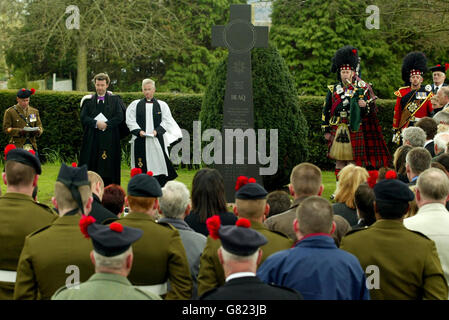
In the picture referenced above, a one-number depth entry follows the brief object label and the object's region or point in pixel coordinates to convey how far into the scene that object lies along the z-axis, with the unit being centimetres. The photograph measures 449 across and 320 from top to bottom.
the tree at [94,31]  2319
